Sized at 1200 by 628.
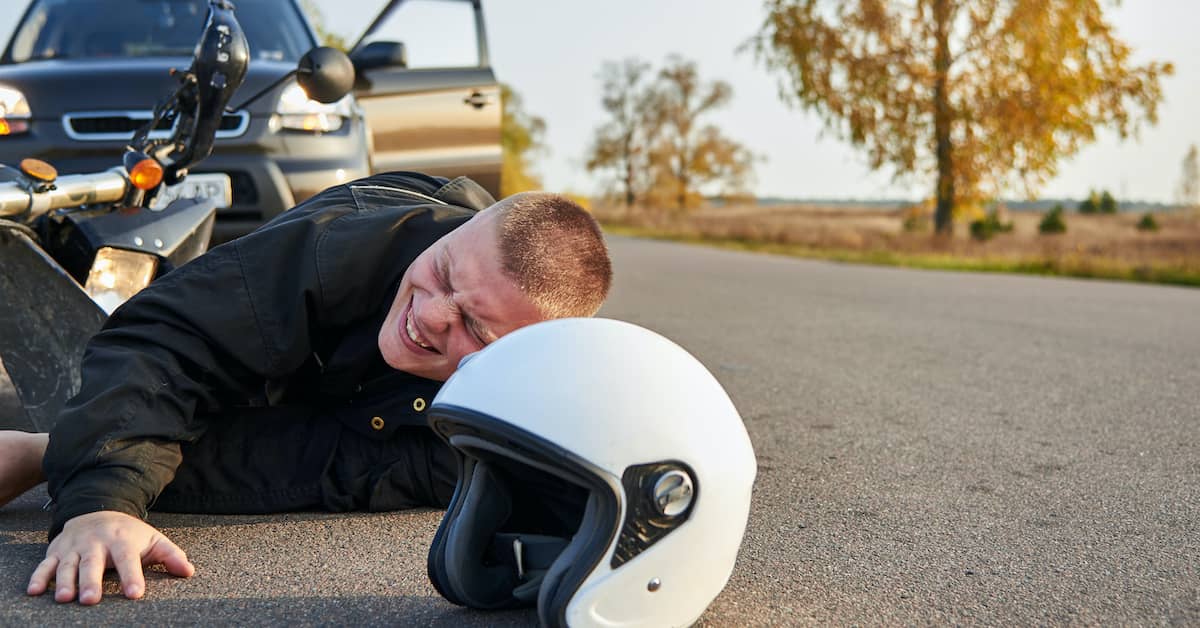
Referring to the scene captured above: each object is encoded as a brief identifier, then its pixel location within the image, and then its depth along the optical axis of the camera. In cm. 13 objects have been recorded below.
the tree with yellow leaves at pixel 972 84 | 2627
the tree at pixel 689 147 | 6284
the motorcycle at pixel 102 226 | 329
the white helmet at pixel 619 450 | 175
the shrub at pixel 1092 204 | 6250
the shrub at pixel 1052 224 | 4271
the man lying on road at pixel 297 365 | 226
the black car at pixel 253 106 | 581
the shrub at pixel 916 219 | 2894
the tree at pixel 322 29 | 1596
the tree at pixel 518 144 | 4816
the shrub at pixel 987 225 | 3795
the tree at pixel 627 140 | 6494
